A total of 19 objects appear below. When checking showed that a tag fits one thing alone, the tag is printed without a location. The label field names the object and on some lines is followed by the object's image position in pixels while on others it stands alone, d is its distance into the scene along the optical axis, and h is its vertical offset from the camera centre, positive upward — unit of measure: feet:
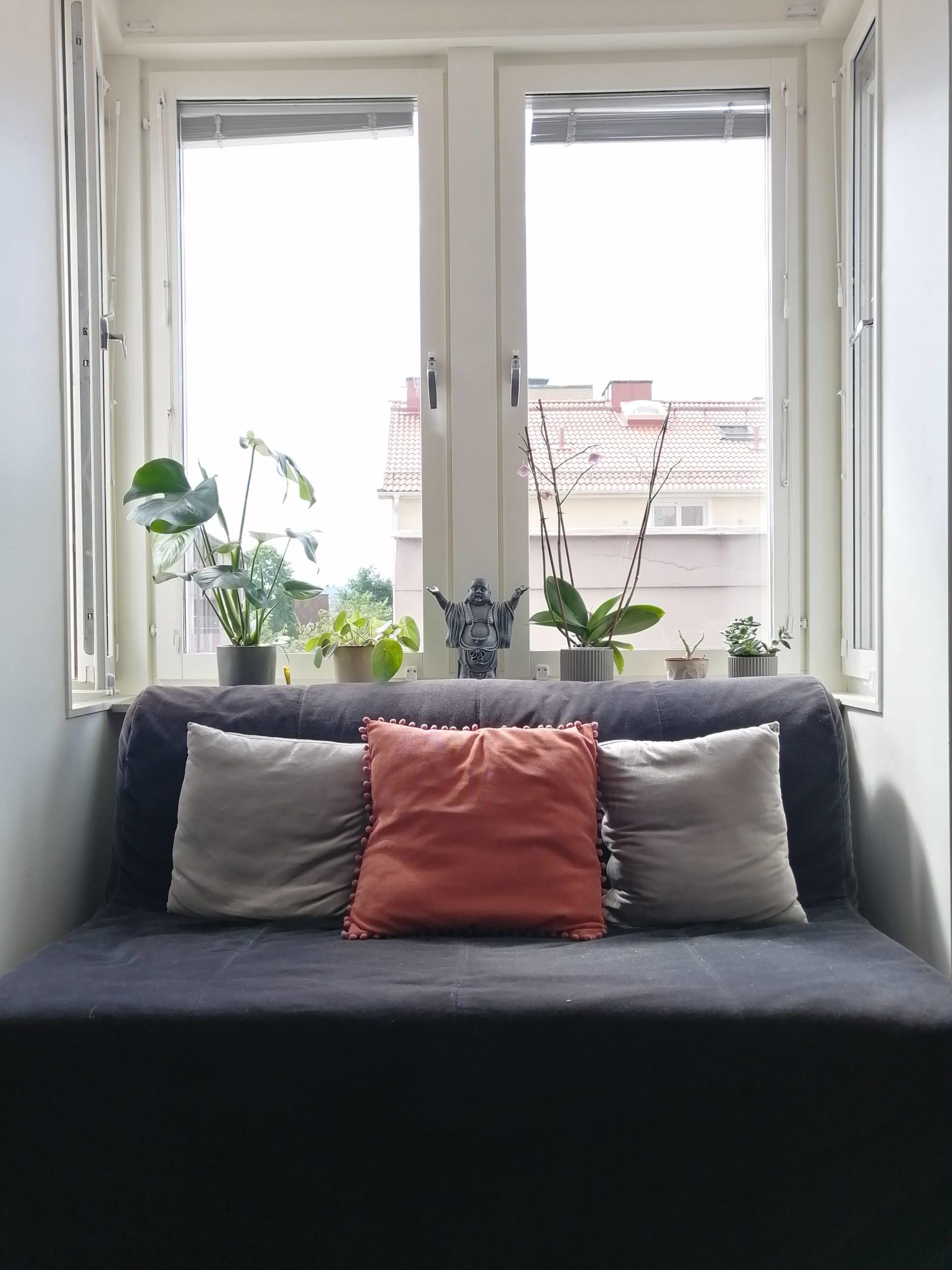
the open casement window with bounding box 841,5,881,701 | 7.63 +1.96
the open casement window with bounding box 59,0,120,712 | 7.41 +1.97
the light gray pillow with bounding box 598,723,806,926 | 6.23 -1.37
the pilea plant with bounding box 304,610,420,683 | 7.54 -0.17
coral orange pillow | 6.03 -1.36
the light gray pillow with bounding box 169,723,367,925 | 6.38 -1.37
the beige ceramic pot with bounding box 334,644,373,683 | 7.80 -0.35
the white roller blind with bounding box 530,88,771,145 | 8.41 +4.13
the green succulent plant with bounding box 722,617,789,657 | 7.82 -0.20
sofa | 4.78 -2.42
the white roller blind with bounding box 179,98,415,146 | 8.43 +4.13
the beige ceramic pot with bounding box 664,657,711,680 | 7.87 -0.40
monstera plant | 7.30 +0.57
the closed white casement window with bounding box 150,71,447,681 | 8.43 +2.32
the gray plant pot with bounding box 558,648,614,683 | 7.67 -0.37
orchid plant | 7.93 +0.27
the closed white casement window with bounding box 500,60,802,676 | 8.42 +2.28
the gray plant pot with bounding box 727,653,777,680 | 7.79 -0.39
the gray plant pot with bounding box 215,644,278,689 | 7.65 -0.34
